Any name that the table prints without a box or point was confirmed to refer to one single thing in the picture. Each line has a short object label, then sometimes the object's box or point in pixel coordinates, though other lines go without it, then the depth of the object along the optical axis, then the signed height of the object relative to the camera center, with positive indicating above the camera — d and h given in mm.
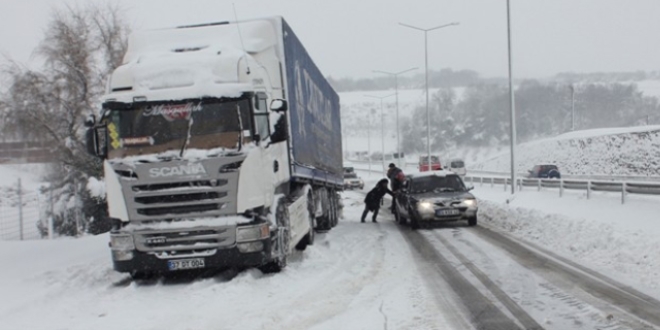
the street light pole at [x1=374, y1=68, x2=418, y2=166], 55562 +6009
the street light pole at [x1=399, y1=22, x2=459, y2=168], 41175 +6017
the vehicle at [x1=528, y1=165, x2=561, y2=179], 42125 -2192
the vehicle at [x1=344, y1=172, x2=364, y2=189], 45850 -2647
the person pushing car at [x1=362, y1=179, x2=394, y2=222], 19125 -1621
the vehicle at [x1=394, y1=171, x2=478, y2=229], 15578 -1466
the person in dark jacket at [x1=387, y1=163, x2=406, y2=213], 19125 -1055
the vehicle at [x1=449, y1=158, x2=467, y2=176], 51584 -1832
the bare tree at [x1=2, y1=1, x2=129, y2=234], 25359 +2450
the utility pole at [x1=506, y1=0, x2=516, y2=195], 23720 +1123
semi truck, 8297 -91
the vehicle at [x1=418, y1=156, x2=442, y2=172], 54150 -1645
